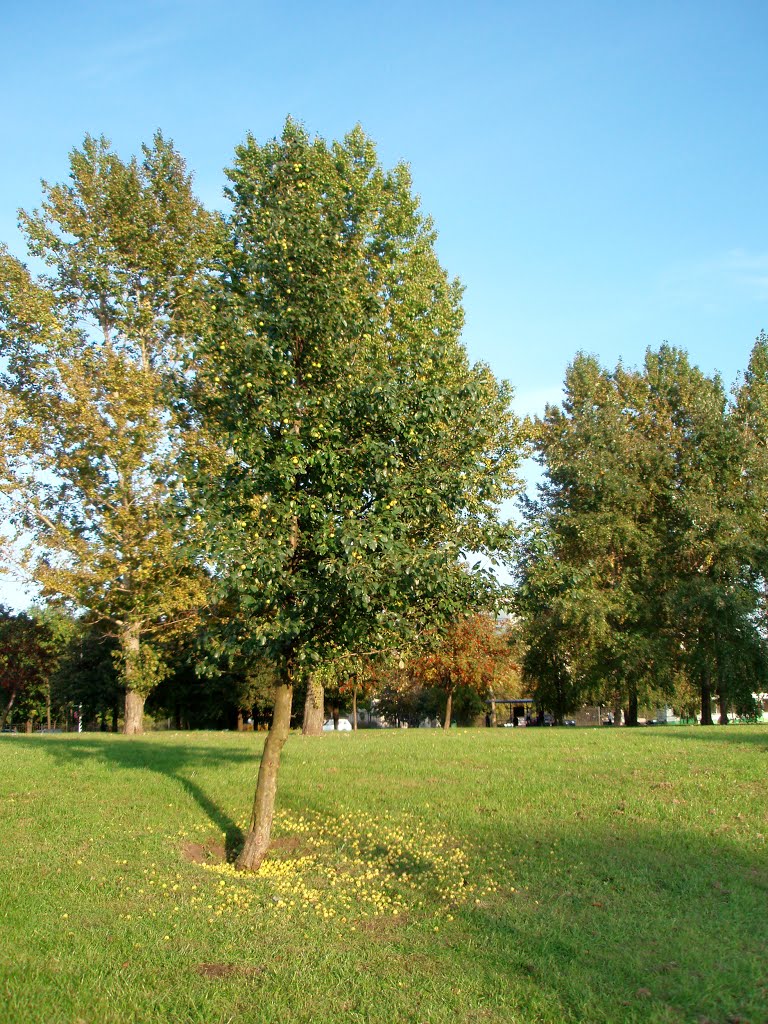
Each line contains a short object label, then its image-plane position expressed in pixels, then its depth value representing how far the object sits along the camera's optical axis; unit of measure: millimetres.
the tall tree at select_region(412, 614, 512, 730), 44341
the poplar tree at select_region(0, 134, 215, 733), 19266
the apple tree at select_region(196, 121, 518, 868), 9500
